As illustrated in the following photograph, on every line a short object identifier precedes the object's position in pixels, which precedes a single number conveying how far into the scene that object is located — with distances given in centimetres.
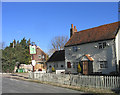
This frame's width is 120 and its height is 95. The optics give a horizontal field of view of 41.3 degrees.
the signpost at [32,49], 2493
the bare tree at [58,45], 5892
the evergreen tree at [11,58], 4059
